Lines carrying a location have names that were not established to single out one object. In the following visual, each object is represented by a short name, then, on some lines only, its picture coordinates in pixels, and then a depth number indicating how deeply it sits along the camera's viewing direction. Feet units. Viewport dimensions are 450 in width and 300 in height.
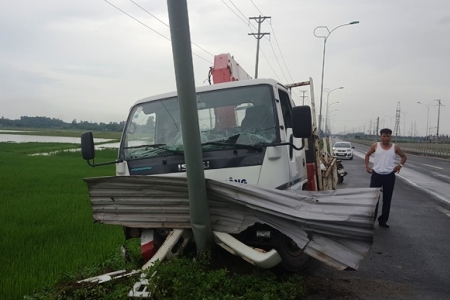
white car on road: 104.37
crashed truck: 12.23
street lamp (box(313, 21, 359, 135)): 90.61
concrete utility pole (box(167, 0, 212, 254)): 12.91
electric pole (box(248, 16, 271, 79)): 109.64
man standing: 23.76
